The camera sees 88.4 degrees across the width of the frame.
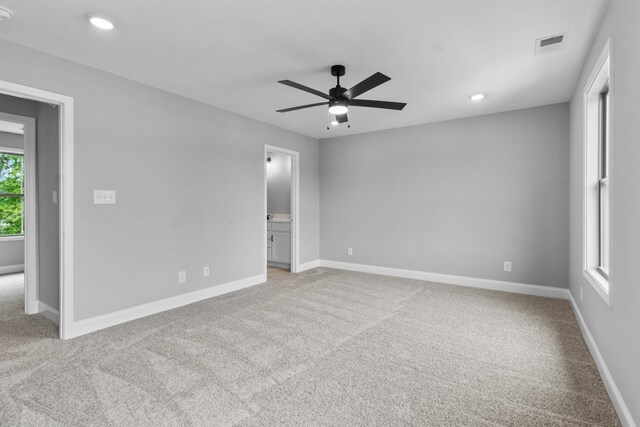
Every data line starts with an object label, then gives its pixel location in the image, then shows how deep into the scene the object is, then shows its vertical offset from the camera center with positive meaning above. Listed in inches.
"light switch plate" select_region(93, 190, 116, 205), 121.1 +6.7
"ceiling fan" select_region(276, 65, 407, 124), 109.5 +40.1
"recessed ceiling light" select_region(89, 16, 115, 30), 88.7 +53.1
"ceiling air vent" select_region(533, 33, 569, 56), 99.1 +53.1
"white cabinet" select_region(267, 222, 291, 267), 233.1 -21.0
